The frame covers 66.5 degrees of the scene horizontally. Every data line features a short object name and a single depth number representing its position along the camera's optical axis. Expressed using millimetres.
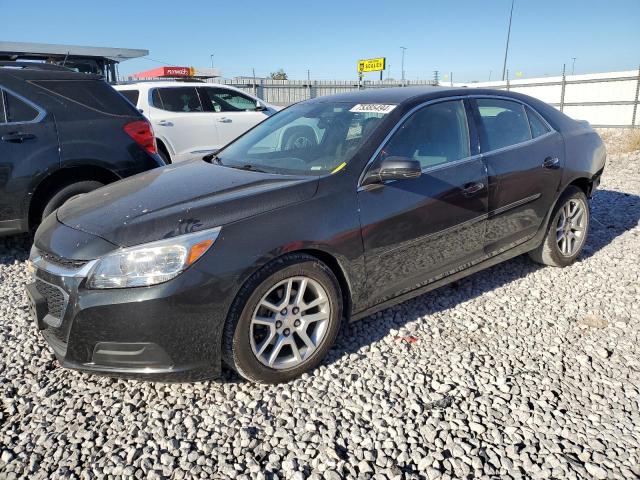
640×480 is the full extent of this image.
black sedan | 2355
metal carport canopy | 13883
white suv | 7859
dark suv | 4266
